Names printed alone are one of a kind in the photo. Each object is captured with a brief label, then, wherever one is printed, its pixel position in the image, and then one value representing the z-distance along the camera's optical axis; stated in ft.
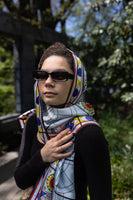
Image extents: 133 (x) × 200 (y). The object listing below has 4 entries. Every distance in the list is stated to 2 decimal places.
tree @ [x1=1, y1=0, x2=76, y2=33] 17.86
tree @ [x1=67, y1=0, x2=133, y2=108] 11.45
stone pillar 18.35
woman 3.61
